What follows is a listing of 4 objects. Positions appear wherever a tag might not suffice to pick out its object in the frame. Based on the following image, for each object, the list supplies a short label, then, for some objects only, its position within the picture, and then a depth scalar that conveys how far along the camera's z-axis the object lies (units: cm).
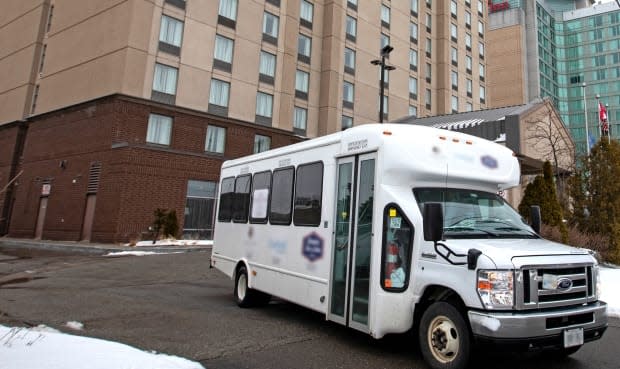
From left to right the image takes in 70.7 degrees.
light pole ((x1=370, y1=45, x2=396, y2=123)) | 1592
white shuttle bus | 443
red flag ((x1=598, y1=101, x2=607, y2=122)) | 2838
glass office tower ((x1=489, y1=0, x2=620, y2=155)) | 8694
